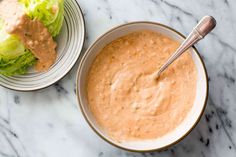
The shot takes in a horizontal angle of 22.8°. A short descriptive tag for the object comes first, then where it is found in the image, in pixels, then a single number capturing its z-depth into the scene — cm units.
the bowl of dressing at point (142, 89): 69
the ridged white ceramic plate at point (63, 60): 71
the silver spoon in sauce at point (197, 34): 65
